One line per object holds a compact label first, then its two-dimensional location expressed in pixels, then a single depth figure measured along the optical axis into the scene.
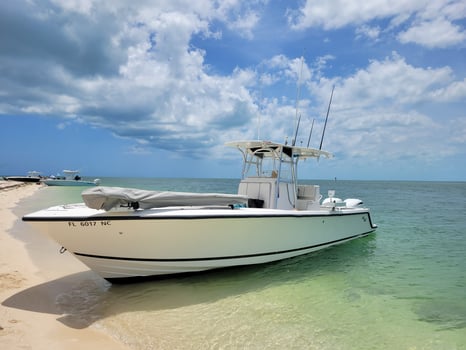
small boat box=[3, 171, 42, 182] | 70.36
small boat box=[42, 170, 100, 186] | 58.67
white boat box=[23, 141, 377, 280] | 6.17
